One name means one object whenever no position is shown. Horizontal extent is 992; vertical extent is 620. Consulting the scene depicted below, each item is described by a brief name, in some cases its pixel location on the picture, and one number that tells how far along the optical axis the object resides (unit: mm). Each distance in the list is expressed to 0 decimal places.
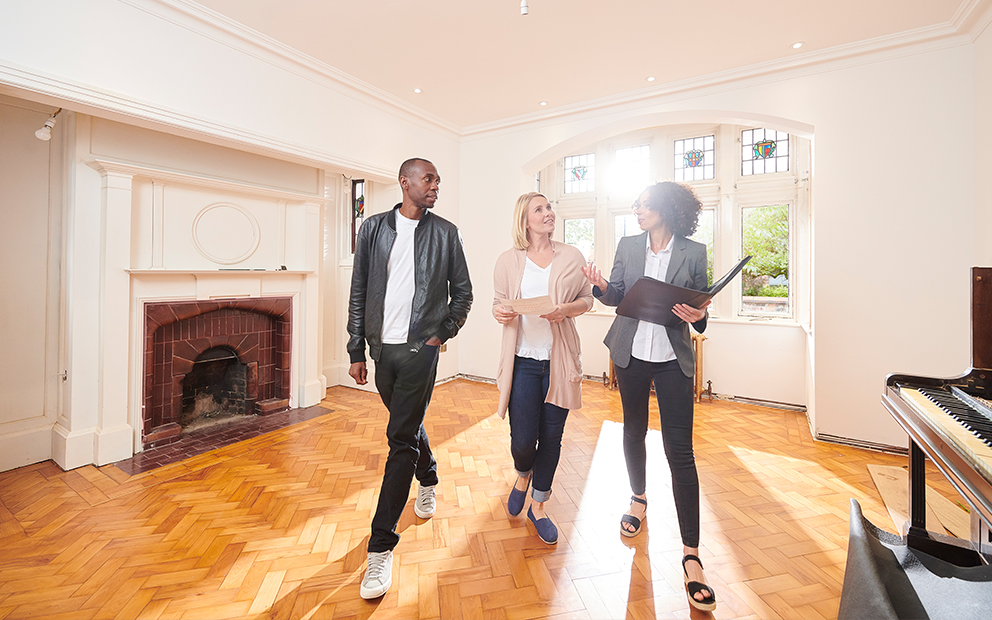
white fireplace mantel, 3084
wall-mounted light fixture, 2814
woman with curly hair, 1766
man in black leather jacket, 1867
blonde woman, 1992
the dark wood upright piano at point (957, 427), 1012
